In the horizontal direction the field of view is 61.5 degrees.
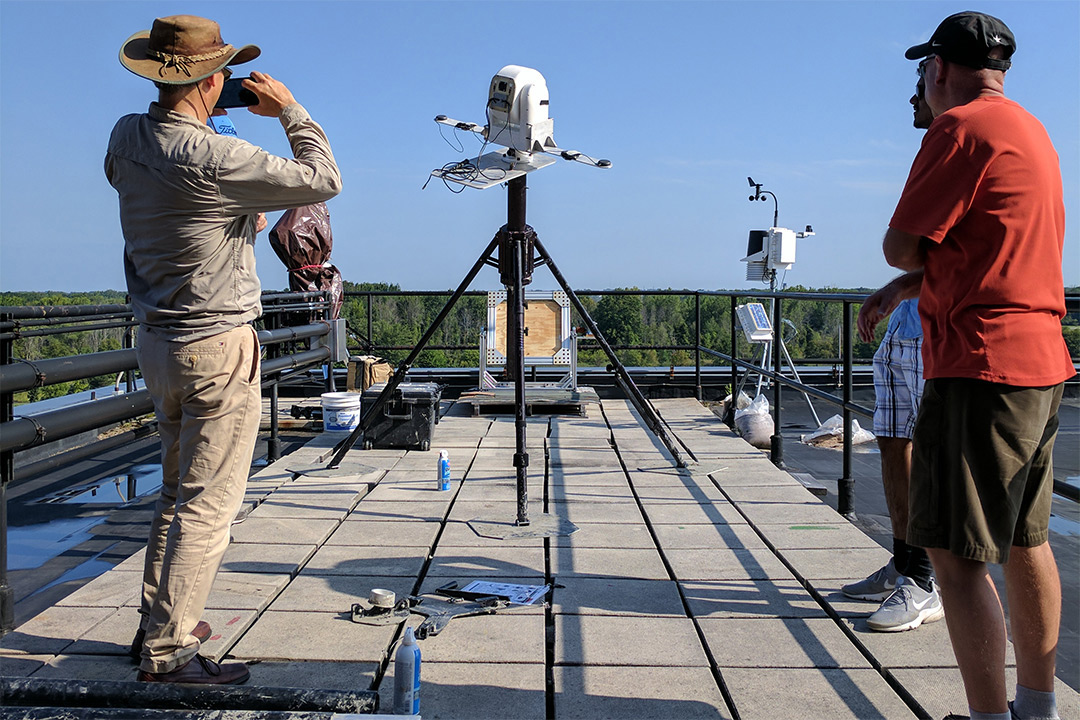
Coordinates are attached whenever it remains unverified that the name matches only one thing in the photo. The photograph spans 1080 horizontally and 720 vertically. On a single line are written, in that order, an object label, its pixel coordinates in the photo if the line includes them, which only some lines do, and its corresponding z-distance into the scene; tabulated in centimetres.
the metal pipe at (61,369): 243
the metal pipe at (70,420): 245
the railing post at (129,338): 528
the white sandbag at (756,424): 623
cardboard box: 757
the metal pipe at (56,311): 267
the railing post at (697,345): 744
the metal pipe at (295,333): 405
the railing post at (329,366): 632
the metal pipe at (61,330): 256
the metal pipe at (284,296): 456
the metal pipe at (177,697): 182
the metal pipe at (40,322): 257
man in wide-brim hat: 219
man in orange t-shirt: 180
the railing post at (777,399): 507
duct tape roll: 267
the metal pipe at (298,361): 412
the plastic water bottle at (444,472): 438
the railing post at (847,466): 393
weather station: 709
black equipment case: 539
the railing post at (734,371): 650
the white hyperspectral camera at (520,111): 434
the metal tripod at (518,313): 385
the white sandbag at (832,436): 616
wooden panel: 780
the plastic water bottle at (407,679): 190
